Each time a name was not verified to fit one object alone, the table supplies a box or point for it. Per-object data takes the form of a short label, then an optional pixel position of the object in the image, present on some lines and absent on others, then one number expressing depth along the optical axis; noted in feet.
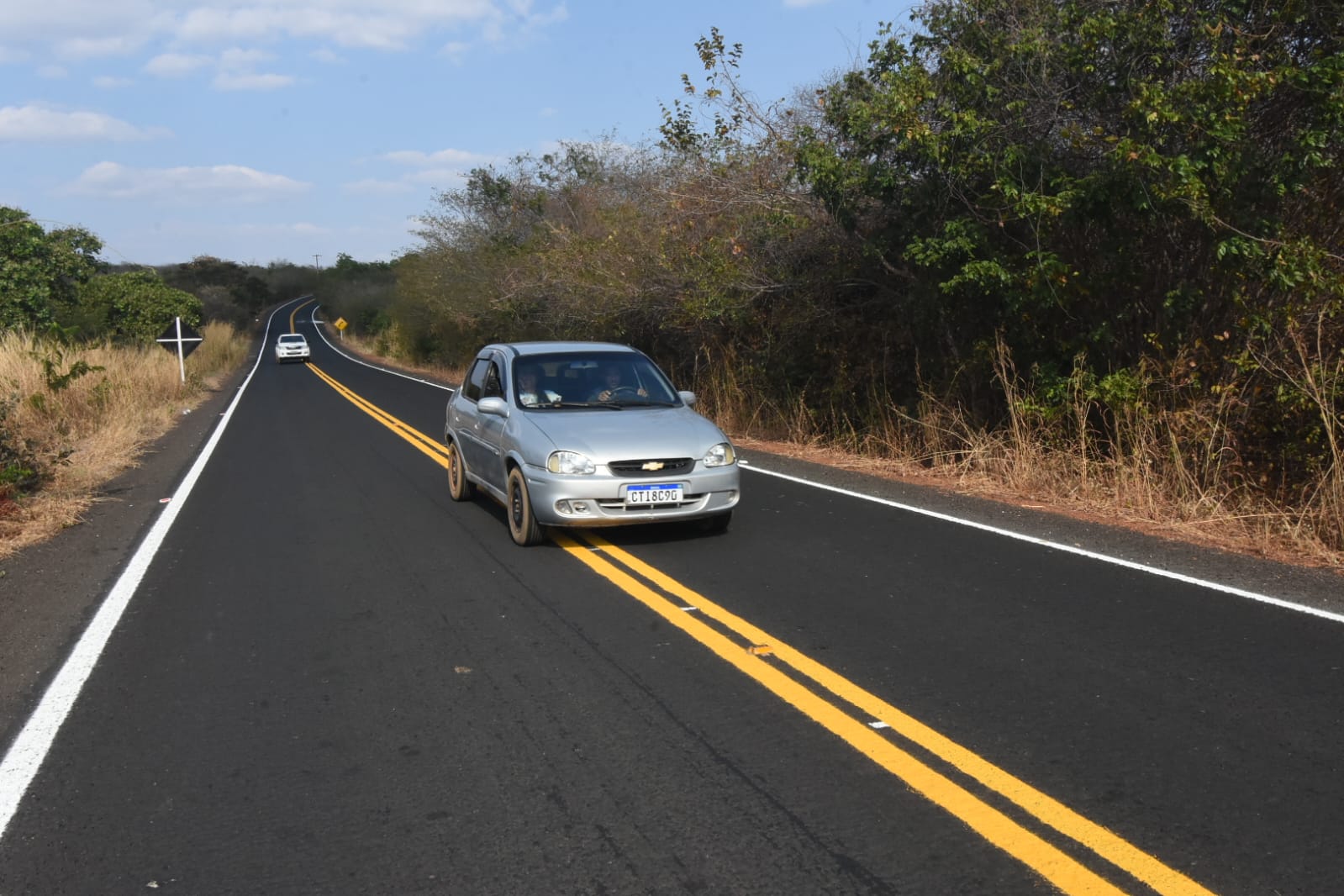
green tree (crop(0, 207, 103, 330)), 86.12
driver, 31.14
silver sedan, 27.14
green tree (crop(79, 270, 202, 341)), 149.69
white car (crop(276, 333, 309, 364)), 191.74
